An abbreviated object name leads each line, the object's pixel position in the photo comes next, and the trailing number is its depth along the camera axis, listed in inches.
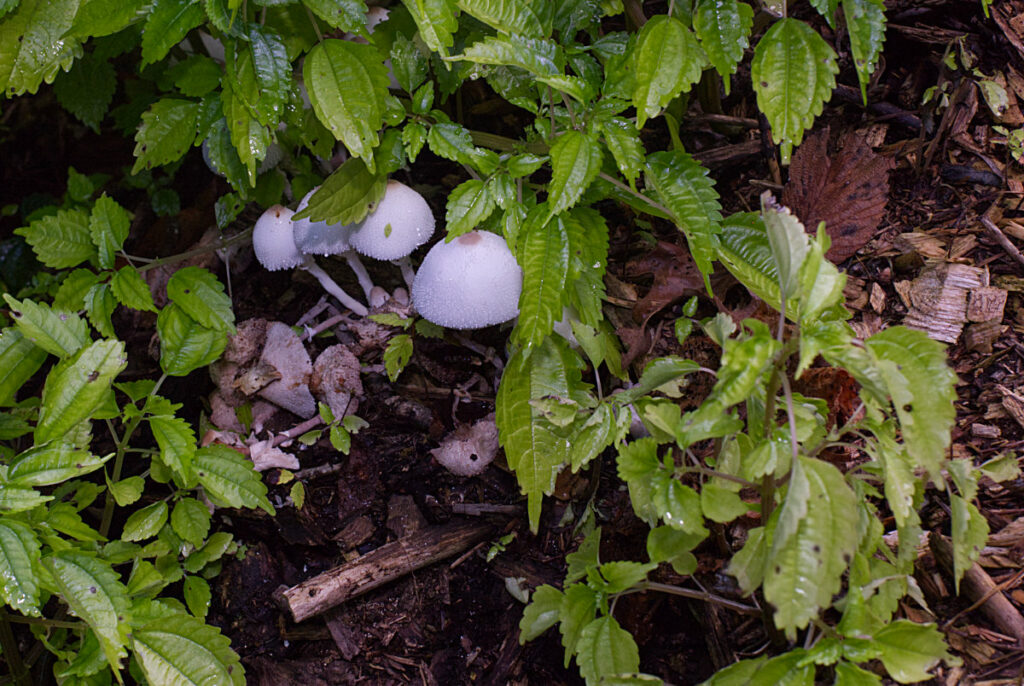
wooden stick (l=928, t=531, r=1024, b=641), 58.4
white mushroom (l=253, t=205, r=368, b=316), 88.2
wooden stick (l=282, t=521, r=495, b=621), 74.3
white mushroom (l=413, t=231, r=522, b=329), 73.7
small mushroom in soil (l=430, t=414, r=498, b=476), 83.3
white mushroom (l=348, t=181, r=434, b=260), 81.0
